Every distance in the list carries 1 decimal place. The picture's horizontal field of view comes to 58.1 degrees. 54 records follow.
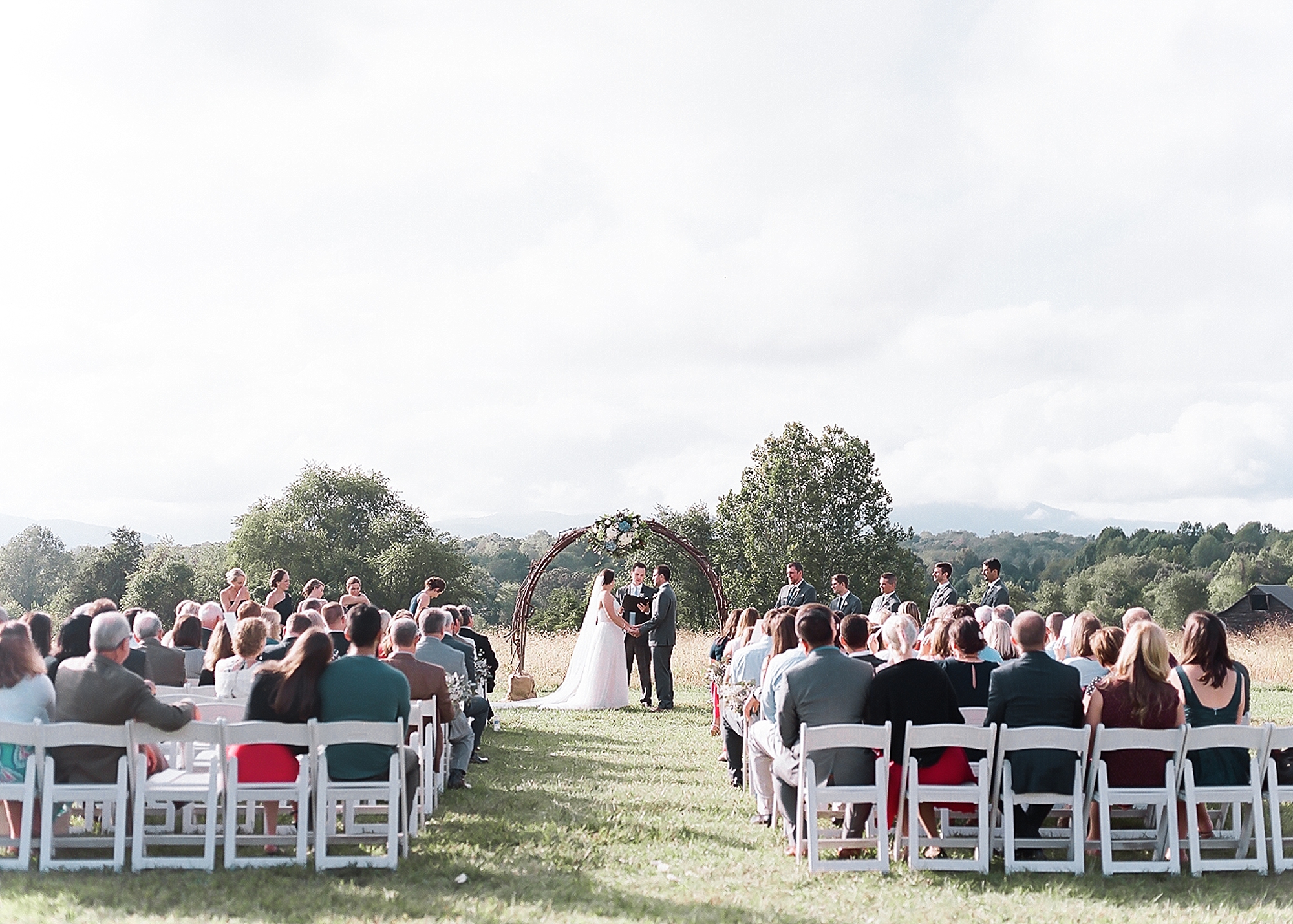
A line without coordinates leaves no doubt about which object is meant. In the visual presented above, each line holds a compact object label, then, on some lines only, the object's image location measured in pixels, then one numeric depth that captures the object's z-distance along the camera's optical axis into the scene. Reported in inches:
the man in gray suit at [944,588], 560.7
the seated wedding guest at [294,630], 349.4
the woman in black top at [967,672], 303.1
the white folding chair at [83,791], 247.0
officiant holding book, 685.3
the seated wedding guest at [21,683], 265.7
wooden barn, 2322.8
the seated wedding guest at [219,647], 369.7
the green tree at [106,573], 2687.0
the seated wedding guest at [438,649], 397.4
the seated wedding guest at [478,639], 550.0
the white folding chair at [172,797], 251.6
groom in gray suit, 661.3
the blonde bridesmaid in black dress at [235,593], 542.0
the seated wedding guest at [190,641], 400.5
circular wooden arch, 798.5
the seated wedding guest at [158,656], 375.6
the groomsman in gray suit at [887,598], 568.1
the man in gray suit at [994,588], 537.0
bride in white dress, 676.1
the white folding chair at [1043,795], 260.2
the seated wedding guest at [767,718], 311.4
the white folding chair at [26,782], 247.0
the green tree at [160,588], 2502.5
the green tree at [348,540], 2448.3
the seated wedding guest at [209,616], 474.9
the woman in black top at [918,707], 275.1
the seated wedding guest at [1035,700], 268.4
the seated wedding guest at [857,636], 315.9
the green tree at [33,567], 3432.6
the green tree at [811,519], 1765.5
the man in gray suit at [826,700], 275.9
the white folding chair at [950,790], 259.8
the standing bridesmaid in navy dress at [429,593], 546.6
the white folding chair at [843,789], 260.5
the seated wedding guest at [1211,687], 275.3
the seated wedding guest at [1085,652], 346.6
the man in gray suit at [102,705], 256.5
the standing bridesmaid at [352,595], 544.1
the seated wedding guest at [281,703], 266.7
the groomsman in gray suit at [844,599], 593.3
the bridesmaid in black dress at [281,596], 550.9
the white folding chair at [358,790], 254.5
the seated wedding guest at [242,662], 323.6
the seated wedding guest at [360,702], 266.7
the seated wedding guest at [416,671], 331.9
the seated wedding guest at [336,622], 409.4
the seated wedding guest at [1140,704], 269.7
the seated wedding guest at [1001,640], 390.3
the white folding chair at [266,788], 252.8
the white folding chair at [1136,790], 258.4
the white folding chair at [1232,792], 260.2
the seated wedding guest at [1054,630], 434.6
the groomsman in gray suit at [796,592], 593.0
